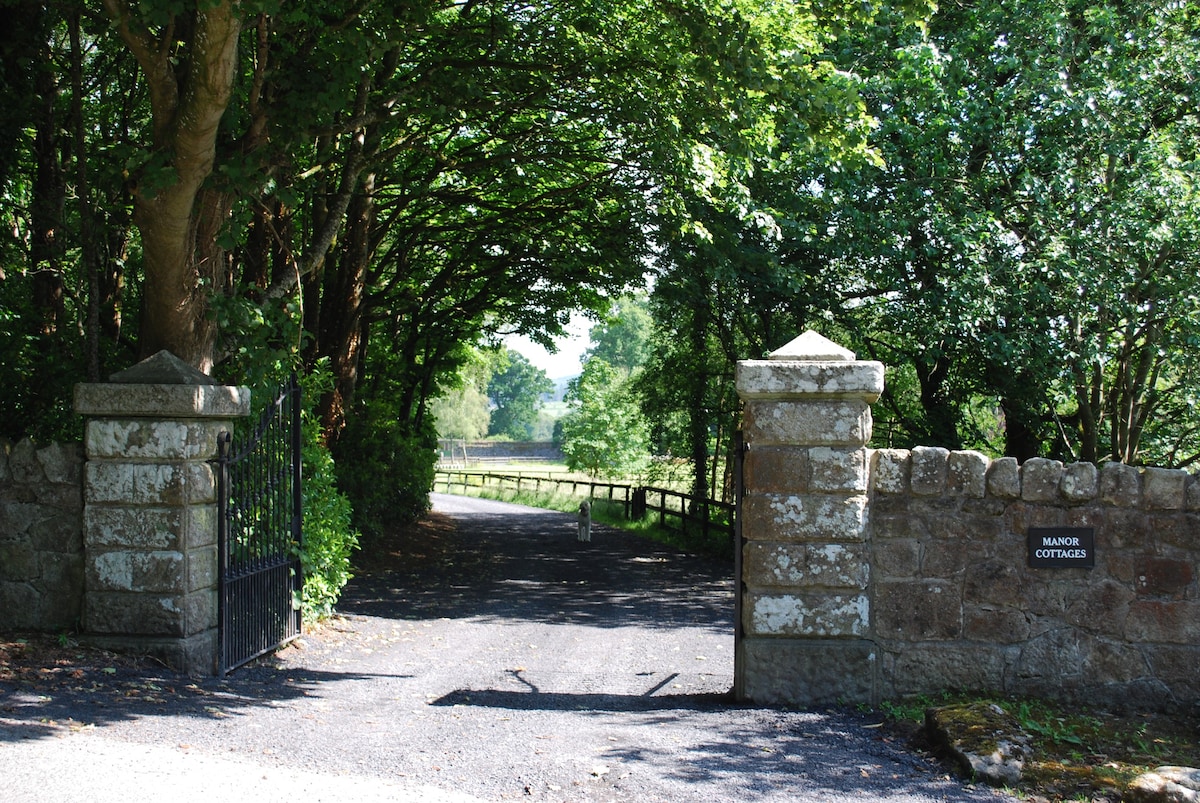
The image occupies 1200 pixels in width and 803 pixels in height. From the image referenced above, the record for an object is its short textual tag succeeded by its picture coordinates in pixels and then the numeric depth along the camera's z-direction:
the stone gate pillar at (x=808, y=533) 6.09
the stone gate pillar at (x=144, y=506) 6.68
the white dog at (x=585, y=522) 19.75
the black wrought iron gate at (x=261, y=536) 7.16
